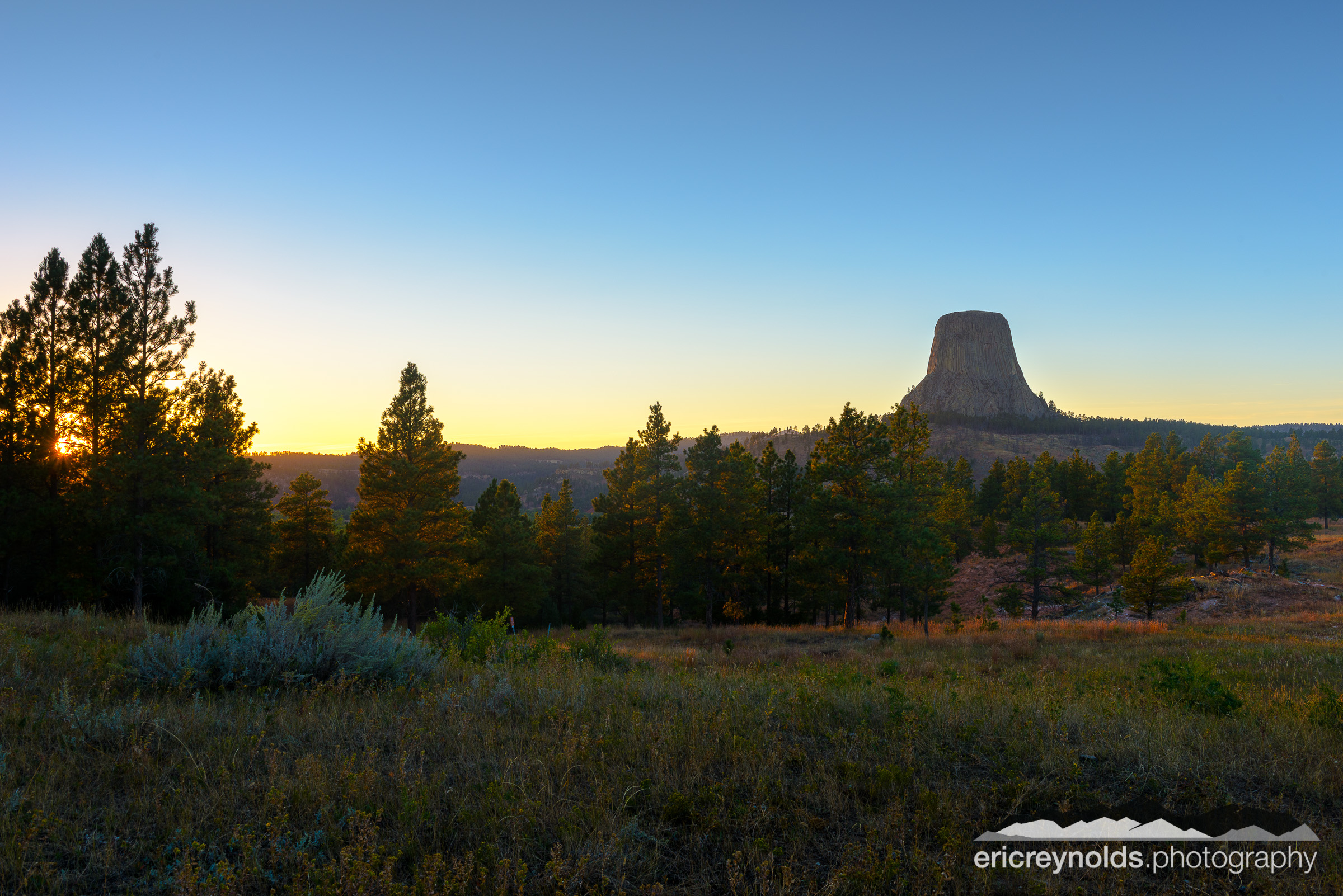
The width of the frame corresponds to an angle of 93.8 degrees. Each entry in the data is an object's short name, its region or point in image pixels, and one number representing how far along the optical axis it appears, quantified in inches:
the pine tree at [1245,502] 1665.8
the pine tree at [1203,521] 1700.3
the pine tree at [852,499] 1116.5
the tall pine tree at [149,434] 852.0
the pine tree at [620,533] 1512.1
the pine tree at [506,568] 1487.5
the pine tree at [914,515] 1120.2
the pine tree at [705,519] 1362.0
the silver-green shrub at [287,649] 251.3
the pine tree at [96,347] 898.7
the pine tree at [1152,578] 1164.5
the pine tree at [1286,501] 1759.4
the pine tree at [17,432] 892.0
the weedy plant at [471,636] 364.2
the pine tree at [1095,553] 1651.1
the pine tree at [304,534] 1542.8
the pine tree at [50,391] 896.9
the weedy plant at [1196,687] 249.4
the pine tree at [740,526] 1424.7
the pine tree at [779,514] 1462.8
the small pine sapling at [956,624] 1000.9
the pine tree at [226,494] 940.0
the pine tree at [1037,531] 1626.5
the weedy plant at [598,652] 415.5
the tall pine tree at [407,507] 1160.8
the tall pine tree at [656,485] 1442.4
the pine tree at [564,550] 1878.7
